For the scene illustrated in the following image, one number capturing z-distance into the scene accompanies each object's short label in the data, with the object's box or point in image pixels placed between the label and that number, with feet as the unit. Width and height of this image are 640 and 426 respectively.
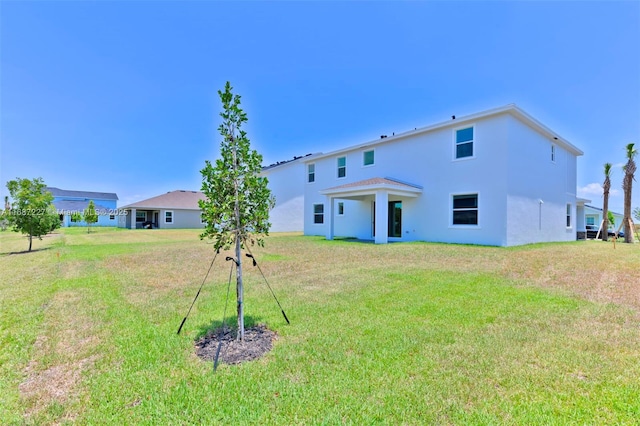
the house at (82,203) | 138.00
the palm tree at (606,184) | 68.13
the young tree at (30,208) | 47.62
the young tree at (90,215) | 96.89
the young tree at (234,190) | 12.44
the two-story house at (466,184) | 42.37
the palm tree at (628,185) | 60.59
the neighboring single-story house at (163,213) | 117.70
